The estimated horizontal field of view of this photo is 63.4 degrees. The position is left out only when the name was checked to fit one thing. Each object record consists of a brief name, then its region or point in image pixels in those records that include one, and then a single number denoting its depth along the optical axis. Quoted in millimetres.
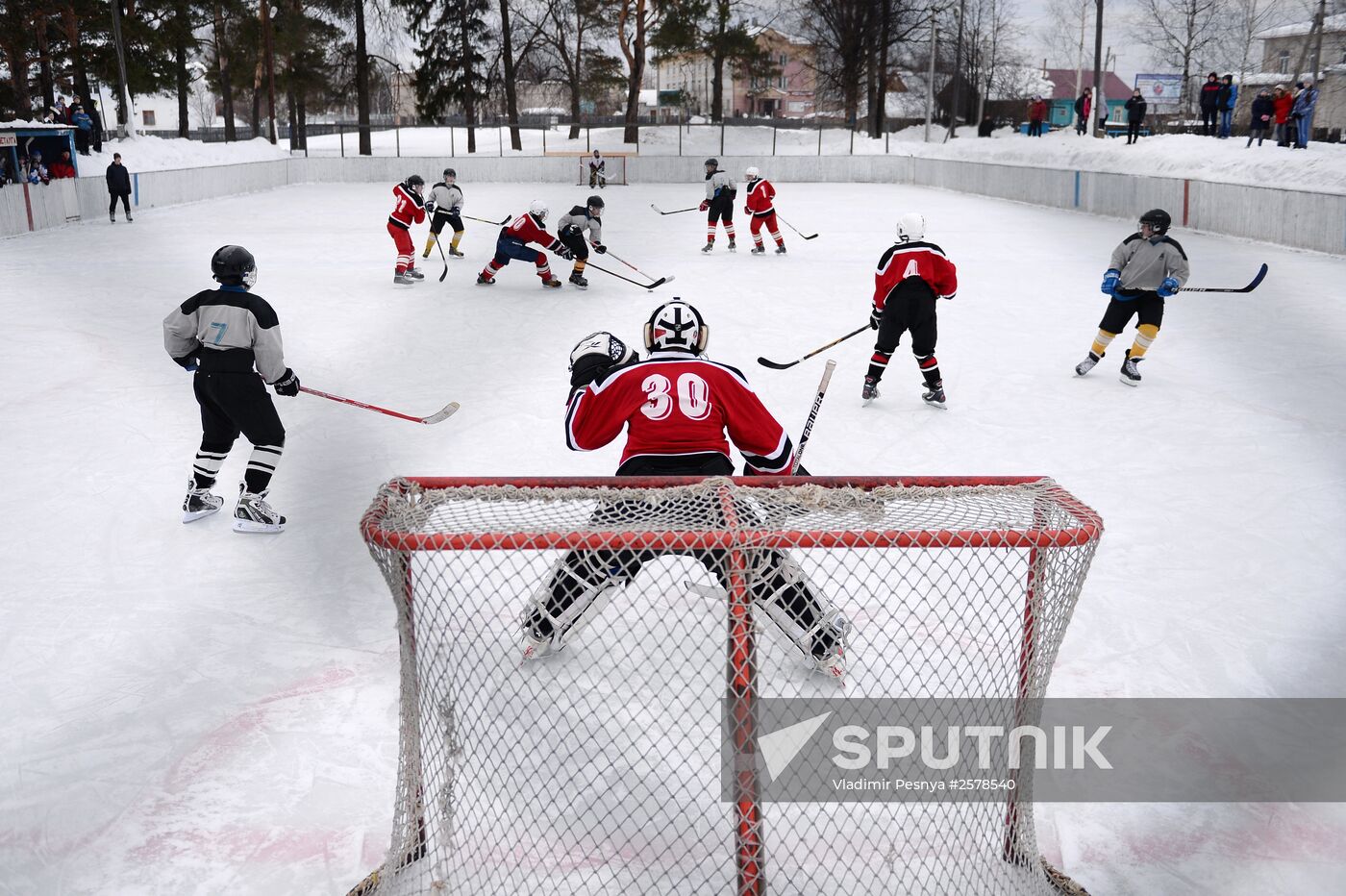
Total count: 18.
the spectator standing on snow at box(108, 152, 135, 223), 15562
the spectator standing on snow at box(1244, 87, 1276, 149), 17578
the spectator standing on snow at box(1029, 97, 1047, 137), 26956
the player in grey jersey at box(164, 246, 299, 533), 4375
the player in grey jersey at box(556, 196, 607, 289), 10805
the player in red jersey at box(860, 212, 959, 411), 6211
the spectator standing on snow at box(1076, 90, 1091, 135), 24234
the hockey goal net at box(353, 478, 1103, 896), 2338
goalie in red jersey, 3102
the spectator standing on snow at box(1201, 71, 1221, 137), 19969
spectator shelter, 17906
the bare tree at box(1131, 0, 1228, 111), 36031
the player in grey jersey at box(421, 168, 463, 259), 12031
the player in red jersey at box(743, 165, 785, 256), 12820
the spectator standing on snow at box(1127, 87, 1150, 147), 21234
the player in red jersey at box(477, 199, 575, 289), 10531
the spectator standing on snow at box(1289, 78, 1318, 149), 16531
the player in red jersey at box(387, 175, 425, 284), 10828
